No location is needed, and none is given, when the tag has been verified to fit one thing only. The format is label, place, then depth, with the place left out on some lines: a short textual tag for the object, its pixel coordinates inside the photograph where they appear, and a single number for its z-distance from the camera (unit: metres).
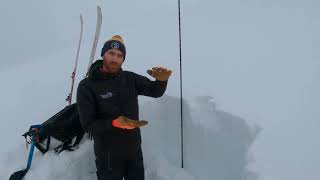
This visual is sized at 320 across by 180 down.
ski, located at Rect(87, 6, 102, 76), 5.45
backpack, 4.44
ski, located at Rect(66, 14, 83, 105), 5.29
